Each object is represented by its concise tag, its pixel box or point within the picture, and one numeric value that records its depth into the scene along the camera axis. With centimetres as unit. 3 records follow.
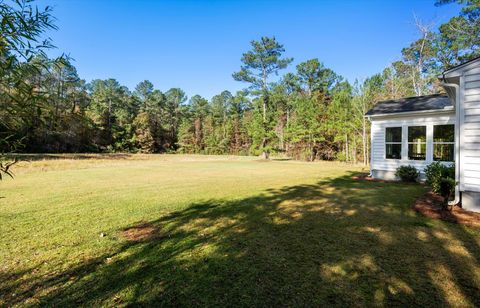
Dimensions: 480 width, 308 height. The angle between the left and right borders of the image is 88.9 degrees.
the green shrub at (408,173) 951
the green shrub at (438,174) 591
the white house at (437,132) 532
